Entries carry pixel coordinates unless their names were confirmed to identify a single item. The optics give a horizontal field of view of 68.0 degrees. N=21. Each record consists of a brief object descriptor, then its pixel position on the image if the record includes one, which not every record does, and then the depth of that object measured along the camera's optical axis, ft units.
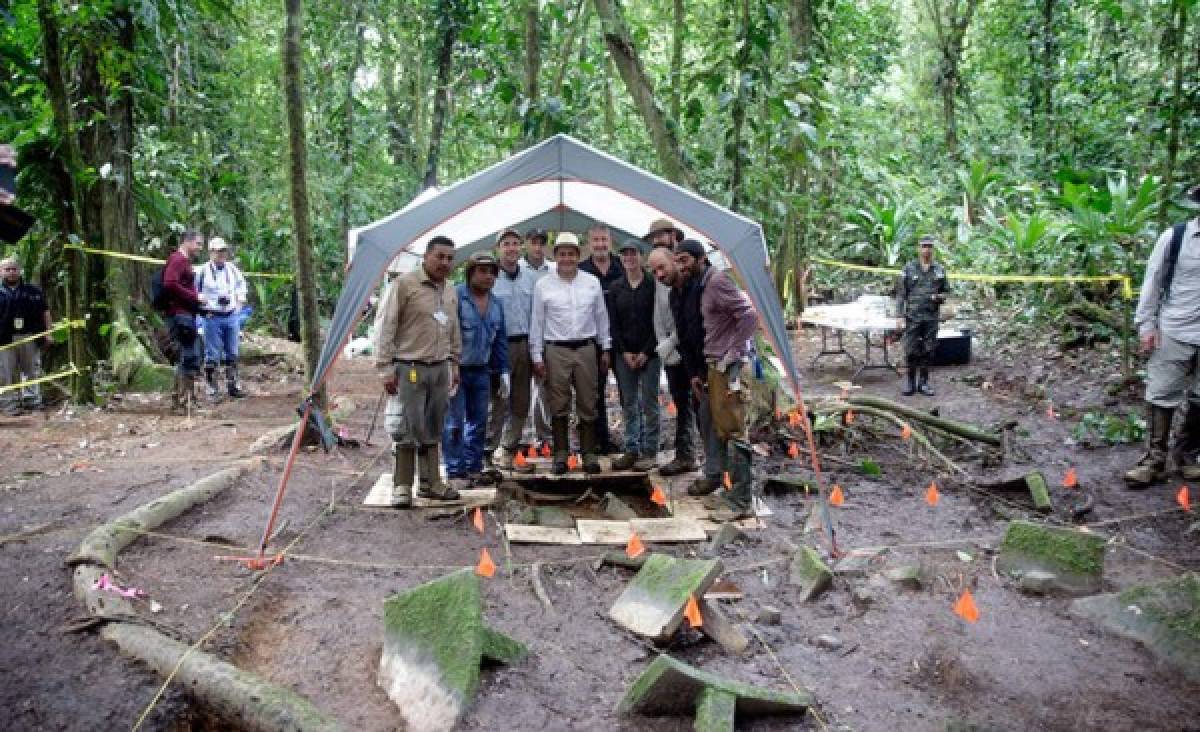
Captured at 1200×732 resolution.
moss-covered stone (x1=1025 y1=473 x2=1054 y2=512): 20.34
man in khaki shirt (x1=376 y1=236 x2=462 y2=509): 19.92
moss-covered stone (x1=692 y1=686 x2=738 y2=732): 10.77
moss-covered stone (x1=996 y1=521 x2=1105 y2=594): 15.72
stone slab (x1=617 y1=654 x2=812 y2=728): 11.31
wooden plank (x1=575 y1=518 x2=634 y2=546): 18.52
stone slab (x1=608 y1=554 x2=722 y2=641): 13.61
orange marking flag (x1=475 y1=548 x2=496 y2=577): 16.39
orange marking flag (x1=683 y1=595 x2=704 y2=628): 13.57
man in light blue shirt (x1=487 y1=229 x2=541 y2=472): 23.73
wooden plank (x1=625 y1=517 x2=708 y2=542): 18.56
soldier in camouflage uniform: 33.22
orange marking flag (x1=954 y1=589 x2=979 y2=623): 14.64
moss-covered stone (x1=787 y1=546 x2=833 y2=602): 15.66
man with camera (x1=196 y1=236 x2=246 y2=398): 33.17
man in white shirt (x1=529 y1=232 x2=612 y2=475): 22.76
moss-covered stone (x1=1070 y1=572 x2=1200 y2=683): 13.14
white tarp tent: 18.90
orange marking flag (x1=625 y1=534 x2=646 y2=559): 17.39
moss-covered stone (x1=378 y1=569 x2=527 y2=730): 11.57
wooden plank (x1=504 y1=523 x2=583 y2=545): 18.35
